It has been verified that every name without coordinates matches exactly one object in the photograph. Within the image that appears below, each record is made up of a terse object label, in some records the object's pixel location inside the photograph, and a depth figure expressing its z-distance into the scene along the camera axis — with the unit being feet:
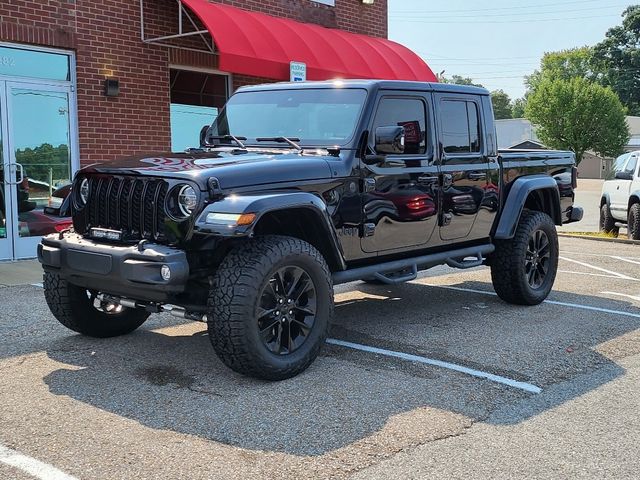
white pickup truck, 43.50
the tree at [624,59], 254.88
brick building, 30.58
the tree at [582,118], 175.63
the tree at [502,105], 403.54
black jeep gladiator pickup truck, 14.49
